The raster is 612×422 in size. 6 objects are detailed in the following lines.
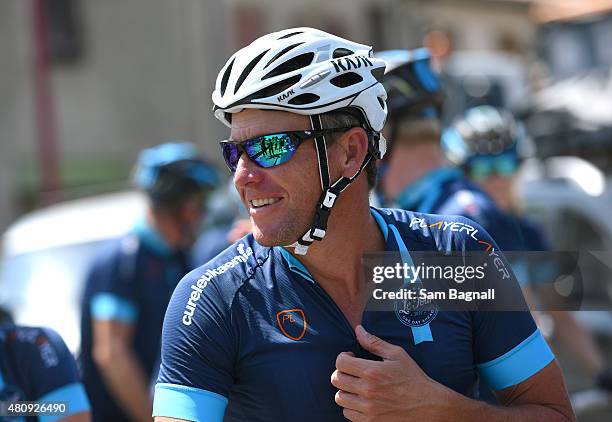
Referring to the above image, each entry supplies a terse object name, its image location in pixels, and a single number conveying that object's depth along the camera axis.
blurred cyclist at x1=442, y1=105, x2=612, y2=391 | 11.56
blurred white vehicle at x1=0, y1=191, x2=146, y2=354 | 14.64
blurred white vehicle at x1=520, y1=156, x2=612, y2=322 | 13.98
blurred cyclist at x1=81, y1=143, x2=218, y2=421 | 10.85
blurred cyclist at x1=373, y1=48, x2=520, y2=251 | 9.05
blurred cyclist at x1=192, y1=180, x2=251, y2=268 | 9.42
